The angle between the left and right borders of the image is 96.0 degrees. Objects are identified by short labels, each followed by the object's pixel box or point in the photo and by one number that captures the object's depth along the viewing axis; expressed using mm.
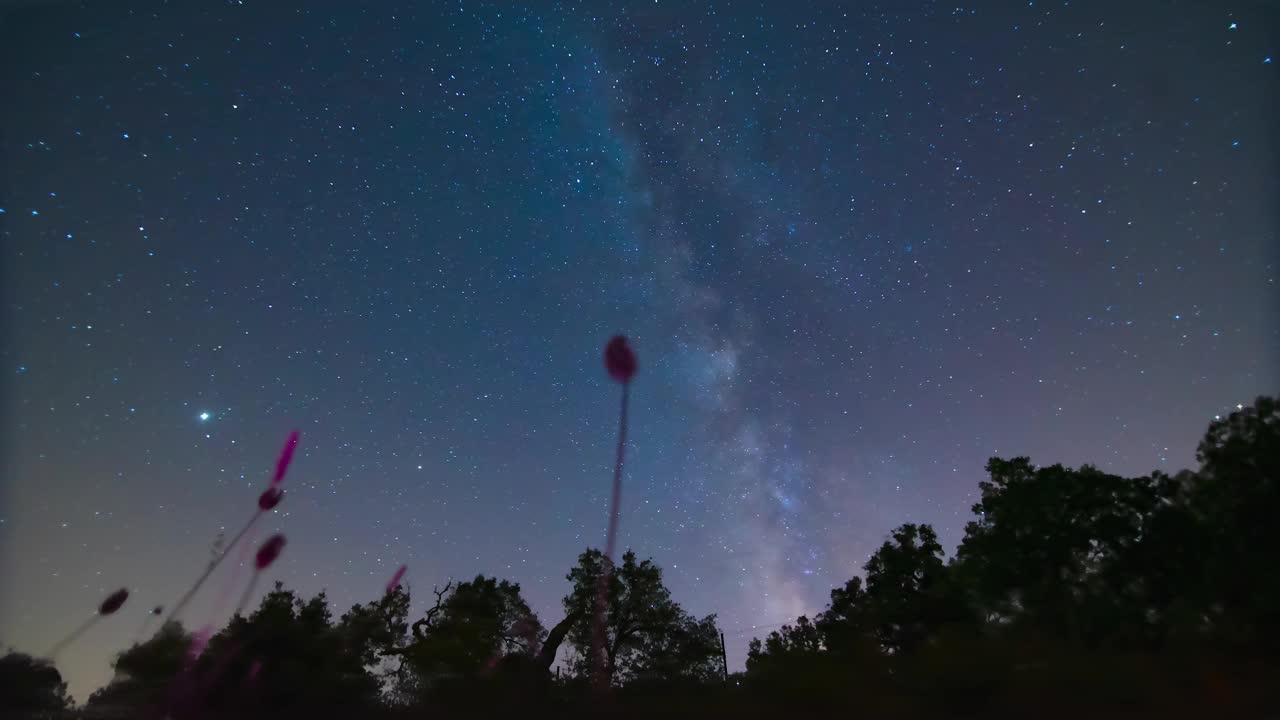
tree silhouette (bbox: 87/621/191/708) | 15617
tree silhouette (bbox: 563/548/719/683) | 37344
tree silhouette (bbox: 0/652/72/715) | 16720
